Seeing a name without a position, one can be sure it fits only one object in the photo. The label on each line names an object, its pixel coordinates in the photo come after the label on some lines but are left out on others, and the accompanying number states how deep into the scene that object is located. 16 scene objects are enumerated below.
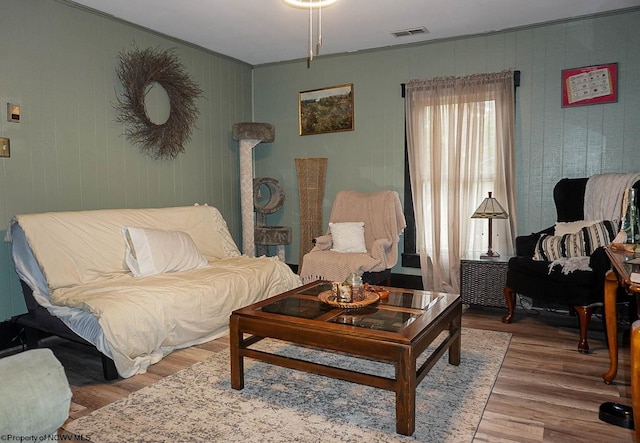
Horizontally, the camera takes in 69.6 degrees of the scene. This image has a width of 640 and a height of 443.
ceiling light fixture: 2.98
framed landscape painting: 4.87
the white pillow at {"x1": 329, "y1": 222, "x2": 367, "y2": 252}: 4.31
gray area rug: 1.97
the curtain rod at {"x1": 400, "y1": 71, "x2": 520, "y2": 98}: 4.07
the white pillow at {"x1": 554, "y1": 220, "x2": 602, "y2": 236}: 3.43
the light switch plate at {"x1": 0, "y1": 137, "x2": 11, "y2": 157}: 3.01
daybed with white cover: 2.60
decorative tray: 2.42
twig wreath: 3.85
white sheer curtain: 4.10
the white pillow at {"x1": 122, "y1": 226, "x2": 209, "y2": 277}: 3.30
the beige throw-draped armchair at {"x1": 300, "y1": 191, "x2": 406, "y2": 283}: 3.98
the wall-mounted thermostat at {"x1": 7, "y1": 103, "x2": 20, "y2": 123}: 3.05
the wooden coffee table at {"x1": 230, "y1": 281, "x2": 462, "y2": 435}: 1.94
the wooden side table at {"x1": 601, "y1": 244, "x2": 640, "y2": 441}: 1.63
